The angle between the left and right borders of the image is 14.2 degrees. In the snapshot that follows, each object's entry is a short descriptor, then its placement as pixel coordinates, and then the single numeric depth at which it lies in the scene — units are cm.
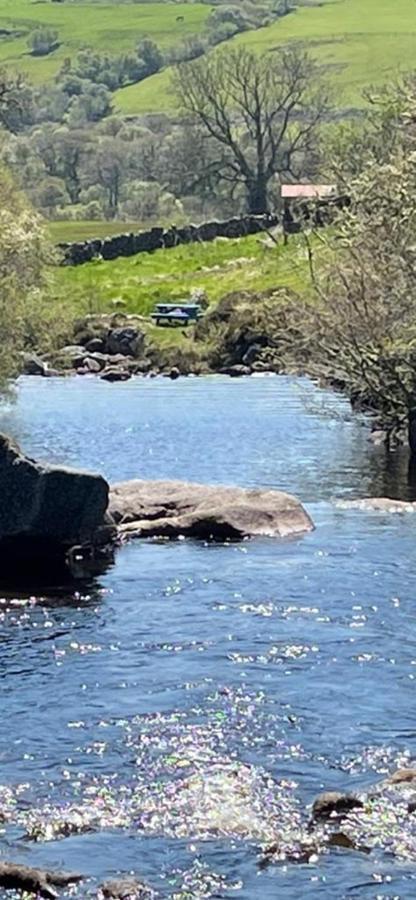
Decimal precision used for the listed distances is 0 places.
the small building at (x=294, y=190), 12771
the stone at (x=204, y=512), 3750
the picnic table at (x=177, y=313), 10969
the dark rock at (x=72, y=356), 9988
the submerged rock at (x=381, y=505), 4172
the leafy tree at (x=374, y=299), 4869
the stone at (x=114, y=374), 9494
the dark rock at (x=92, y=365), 10019
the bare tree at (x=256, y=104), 15912
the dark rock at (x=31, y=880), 1586
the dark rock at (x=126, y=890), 1578
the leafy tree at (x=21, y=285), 6562
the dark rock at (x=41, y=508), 3281
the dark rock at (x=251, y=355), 9788
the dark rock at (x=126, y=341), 10331
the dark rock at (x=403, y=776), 1903
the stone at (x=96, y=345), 10462
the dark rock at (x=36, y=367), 9563
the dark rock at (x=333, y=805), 1803
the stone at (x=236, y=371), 9651
